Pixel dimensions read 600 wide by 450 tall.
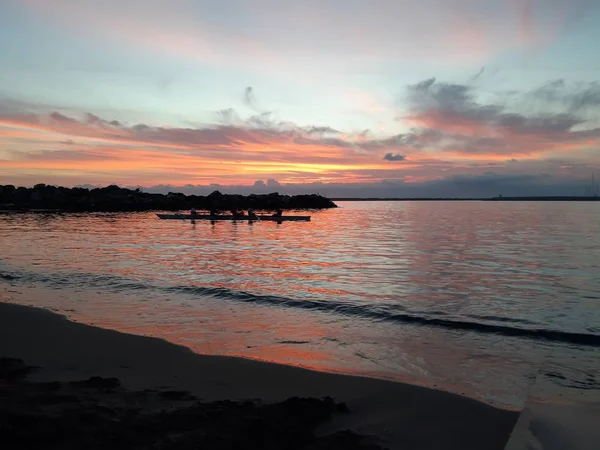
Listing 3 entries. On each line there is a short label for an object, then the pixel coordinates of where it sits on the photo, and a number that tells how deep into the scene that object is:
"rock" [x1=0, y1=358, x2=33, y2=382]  6.05
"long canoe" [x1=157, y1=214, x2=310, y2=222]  55.78
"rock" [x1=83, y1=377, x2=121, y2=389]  5.79
